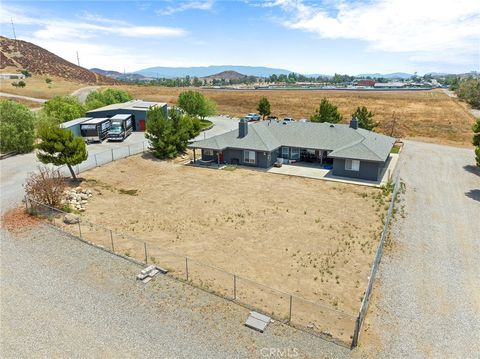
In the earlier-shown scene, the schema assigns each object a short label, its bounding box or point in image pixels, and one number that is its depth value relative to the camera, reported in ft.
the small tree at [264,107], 242.99
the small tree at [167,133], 137.80
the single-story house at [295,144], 122.62
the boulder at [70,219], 78.74
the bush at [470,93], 330.95
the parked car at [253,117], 248.89
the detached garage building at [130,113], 191.42
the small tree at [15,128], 138.82
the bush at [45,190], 84.38
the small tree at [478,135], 126.46
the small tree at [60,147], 94.79
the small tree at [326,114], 182.50
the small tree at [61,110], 185.68
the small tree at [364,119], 172.35
